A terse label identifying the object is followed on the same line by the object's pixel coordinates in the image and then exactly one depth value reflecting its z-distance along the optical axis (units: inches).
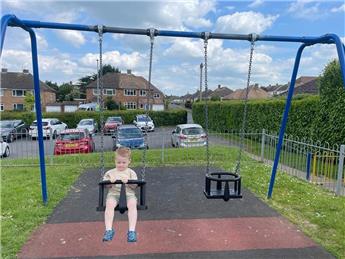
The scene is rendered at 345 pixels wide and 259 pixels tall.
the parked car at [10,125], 816.6
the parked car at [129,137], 513.3
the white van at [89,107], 1822.1
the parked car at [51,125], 839.5
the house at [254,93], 2332.9
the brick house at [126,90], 2143.2
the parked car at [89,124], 1000.9
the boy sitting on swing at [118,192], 140.2
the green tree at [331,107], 389.4
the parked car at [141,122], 1021.8
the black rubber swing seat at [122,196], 148.2
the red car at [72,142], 489.1
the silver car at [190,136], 558.3
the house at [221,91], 3129.9
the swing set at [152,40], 151.6
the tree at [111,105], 1860.2
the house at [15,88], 1966.0
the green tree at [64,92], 2900.3
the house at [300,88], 1217.8
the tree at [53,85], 3128.4
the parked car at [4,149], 531.9
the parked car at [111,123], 1014.0
